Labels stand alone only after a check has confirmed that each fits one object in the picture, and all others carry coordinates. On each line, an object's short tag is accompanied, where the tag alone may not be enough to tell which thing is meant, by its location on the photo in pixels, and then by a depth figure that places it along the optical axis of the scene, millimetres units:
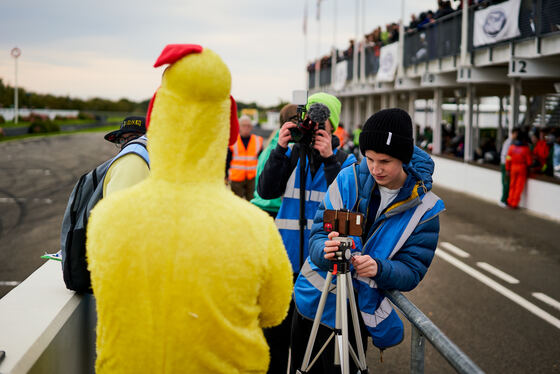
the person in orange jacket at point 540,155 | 14320
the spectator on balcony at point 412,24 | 22391
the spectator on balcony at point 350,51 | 34219
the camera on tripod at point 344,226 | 2342
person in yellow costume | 1508
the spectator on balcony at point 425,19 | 20695
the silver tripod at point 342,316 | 2389
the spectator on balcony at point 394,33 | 24847
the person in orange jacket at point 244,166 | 9875
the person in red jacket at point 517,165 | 13570
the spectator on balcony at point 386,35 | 25922
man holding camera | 3504
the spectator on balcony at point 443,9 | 18797
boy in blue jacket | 2434
